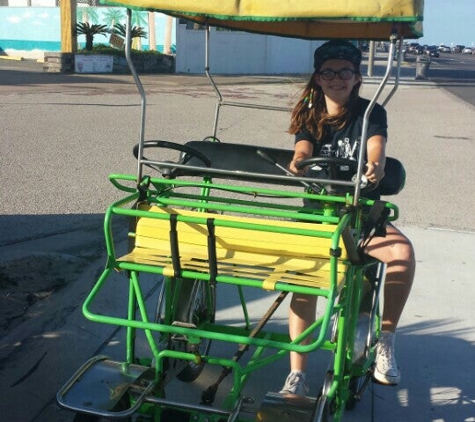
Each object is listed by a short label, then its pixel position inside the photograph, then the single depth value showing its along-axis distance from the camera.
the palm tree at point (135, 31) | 29.05
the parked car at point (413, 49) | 74.45
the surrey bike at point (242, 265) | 2.86
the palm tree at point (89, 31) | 31.00
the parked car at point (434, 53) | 70.65
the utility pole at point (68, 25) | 28.65
